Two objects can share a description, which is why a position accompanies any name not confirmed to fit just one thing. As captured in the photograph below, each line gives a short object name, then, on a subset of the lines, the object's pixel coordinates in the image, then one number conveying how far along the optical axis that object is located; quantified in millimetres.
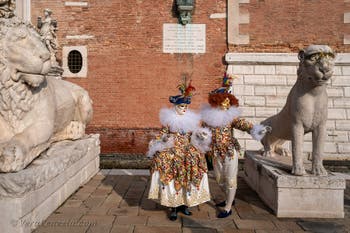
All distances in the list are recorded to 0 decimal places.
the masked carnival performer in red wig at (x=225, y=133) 3904
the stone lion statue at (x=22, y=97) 3182
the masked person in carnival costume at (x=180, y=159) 3689
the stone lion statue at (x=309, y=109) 3719
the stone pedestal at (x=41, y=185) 2887
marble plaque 9180
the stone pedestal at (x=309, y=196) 3803
